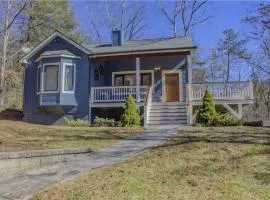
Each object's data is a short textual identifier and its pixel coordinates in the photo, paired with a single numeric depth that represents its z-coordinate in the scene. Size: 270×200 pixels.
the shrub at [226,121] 15.10
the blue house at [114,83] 17.34
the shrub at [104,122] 17.13
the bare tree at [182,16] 33.47
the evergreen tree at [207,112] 15.43
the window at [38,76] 19.30
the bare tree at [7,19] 27.83
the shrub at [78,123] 17.67
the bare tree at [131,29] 36.12
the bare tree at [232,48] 33.94
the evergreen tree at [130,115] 16.27
